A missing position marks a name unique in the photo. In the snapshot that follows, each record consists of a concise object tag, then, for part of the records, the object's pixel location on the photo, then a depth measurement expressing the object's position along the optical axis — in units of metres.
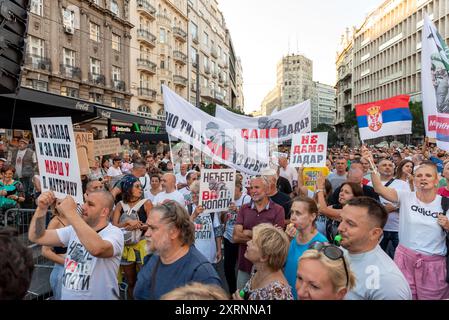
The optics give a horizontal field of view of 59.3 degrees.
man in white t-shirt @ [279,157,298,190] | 9.08
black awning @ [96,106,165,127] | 11.01
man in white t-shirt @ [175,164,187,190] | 8.46
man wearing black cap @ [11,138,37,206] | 9.66
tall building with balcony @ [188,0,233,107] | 55.82
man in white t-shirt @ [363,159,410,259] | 5.02
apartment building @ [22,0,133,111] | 28.97
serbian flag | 7.21
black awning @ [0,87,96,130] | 8.08
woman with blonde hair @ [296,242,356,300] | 2.16
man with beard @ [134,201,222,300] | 2.62
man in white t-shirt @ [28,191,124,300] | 2.95
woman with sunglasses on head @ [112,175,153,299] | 4.60
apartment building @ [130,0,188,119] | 41.62
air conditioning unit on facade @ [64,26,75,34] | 31.30
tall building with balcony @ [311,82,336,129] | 180.38
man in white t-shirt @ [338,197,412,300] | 2.37
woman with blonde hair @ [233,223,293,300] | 2.63
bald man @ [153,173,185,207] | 5.75
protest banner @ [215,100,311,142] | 8.83
